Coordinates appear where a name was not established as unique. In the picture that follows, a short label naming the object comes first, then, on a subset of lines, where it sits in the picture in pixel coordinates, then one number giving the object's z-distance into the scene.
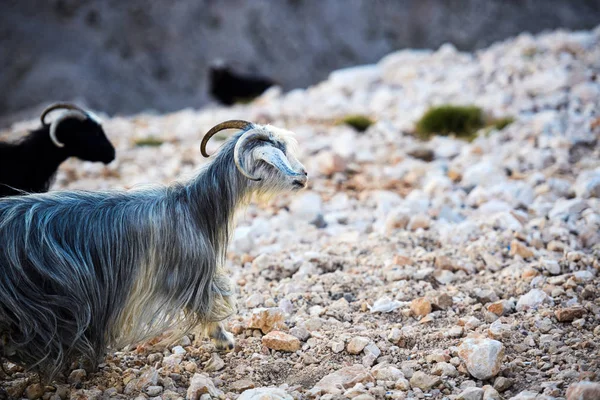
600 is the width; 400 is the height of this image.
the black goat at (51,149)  11.05
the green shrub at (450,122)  17.20
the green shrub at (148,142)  18.97
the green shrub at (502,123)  16.25
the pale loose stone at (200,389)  6.52
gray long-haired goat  6.59
